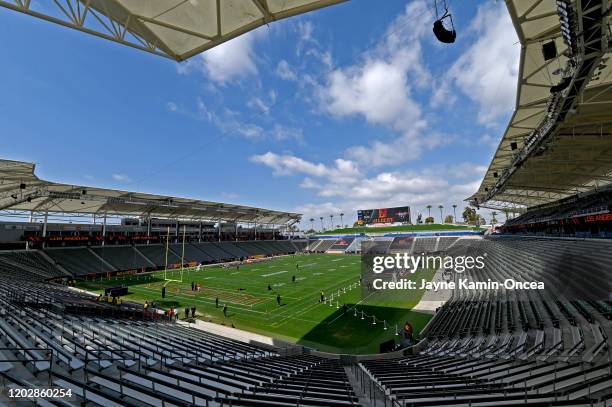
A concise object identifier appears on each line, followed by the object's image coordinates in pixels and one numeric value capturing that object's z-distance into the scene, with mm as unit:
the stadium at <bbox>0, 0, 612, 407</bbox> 6926
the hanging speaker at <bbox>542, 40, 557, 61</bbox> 9898
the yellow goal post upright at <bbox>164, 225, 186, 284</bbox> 37156
